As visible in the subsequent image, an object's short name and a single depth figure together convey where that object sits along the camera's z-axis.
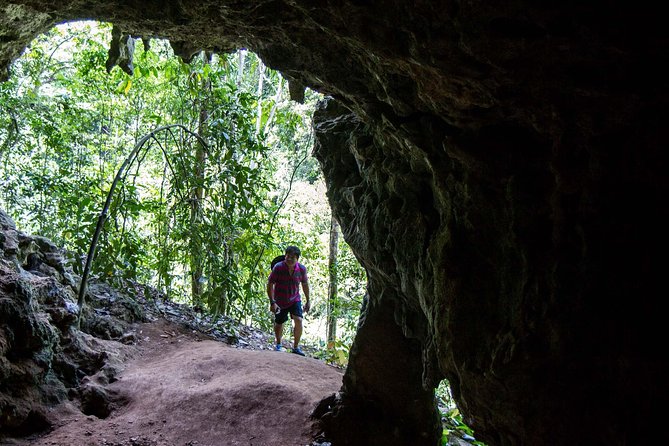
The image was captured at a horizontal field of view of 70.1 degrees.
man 8.34
